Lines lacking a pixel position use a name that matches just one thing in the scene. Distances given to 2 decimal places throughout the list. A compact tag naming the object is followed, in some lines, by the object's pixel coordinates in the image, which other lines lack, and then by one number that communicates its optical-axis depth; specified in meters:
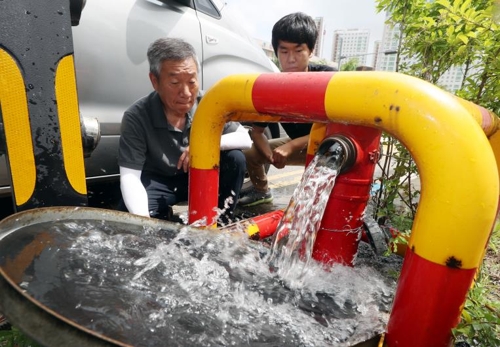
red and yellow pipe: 0.81
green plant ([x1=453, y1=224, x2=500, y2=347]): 0.91
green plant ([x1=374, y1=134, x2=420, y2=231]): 2.02
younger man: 2.34
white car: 1.99
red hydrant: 1.26
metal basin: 0.69
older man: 1.89
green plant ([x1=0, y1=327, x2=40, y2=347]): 1.01
